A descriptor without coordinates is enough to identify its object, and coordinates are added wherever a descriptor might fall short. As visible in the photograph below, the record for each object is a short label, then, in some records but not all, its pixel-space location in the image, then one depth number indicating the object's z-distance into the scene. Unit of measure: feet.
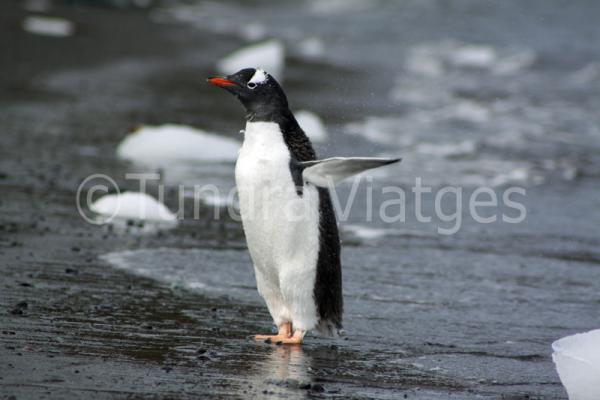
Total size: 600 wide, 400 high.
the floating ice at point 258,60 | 113.09
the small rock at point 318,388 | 29.47
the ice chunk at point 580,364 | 28.60
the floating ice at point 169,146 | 68.69
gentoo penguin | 34.73
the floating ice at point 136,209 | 52.75
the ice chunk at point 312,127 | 77.30
